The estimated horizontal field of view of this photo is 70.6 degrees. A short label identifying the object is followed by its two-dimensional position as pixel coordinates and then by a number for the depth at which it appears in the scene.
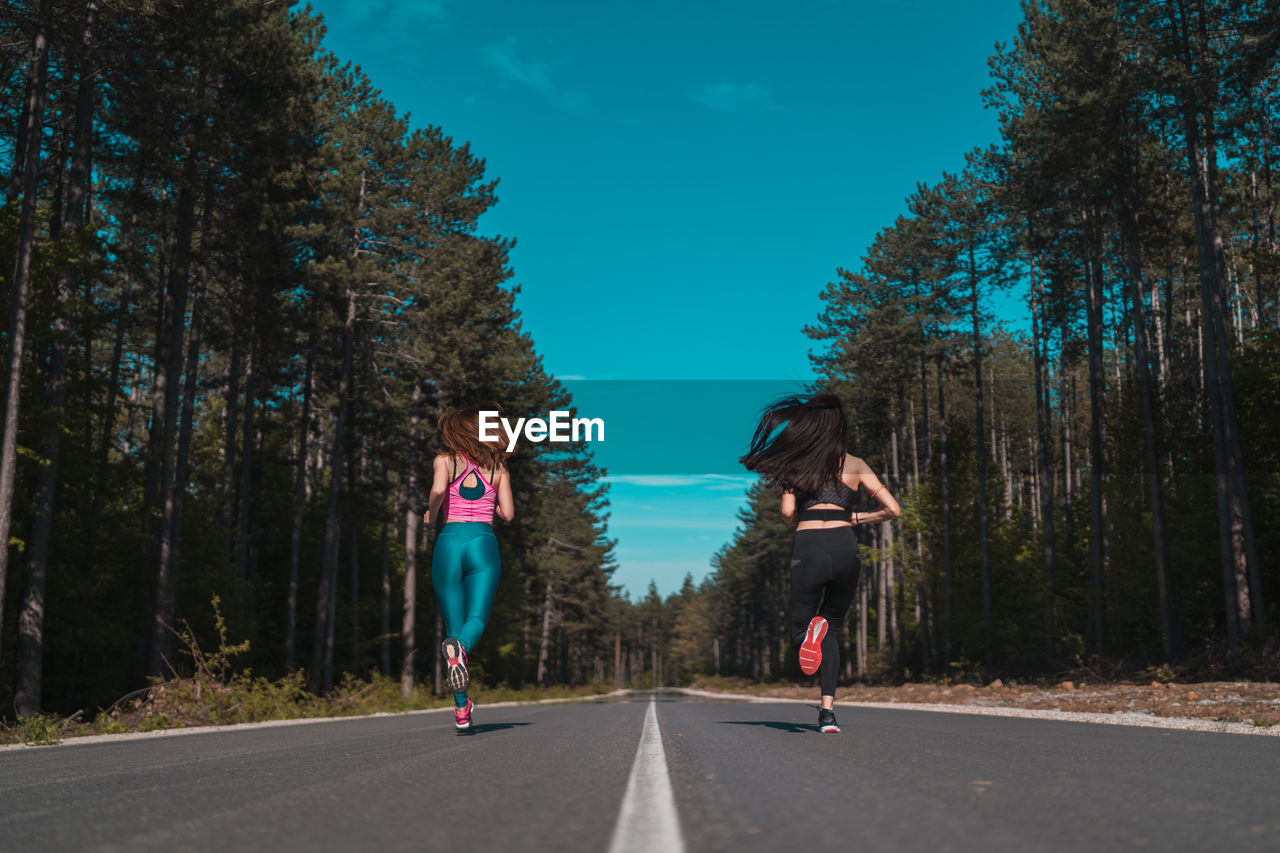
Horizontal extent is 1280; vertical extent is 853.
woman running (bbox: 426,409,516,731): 7.48
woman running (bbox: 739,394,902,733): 7.05
